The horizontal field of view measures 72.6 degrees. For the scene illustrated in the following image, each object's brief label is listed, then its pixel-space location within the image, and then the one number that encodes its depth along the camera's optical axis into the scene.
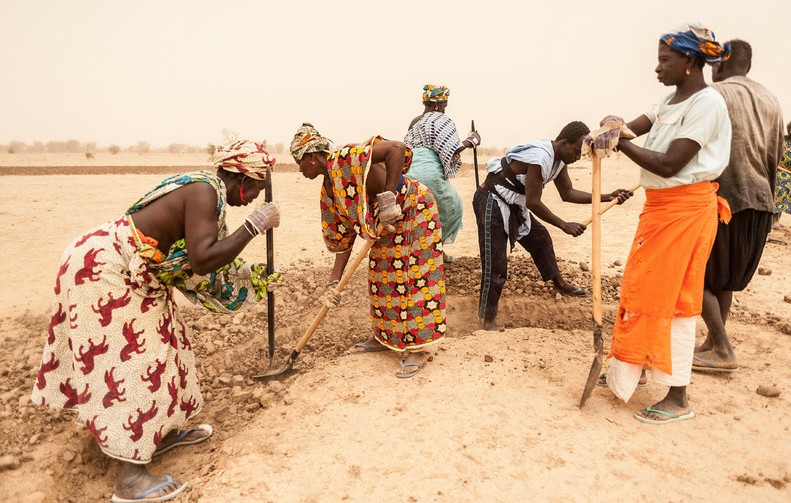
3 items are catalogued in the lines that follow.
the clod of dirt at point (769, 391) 3.03
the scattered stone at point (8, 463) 2.66
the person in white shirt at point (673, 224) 2.46
